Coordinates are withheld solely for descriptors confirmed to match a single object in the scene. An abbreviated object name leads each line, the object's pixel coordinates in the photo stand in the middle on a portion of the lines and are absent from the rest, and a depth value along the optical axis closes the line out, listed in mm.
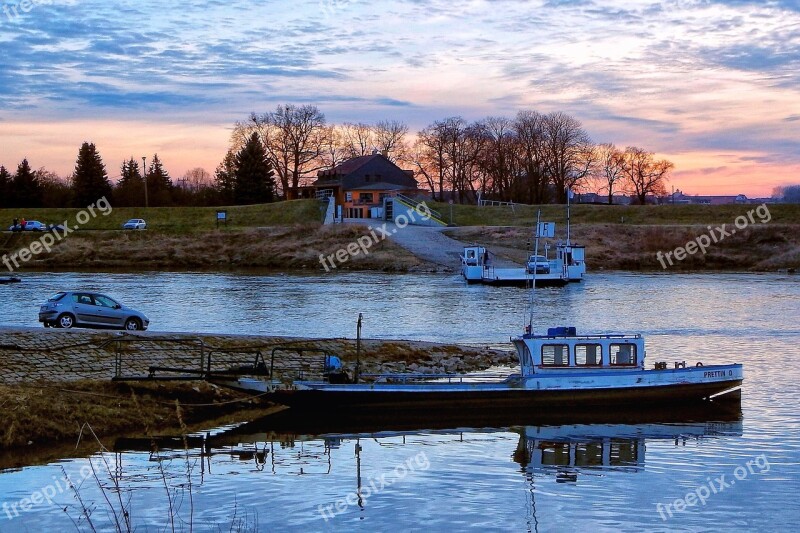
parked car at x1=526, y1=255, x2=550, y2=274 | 80300
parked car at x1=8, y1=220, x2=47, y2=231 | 116000
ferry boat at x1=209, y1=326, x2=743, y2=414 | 29797
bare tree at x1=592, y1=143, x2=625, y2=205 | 166875
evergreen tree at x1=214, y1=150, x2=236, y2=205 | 148875
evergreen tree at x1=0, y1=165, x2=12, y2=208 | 136625
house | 136625
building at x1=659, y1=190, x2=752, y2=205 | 179400
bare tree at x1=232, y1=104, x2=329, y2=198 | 166000
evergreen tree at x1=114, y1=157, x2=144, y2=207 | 143500
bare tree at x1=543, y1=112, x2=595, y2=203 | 152375
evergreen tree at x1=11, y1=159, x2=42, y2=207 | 136625
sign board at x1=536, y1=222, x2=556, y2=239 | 62928
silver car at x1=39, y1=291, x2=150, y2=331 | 42000
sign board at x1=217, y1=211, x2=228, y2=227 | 121006
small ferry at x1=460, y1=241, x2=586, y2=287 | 79812
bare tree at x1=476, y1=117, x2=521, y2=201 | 153125
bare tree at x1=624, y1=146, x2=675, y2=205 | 168375
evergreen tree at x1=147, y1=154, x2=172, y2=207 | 145375
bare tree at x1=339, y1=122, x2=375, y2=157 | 181875
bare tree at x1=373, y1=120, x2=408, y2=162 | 181000
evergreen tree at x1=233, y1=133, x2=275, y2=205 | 145000
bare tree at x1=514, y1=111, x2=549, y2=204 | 152250
